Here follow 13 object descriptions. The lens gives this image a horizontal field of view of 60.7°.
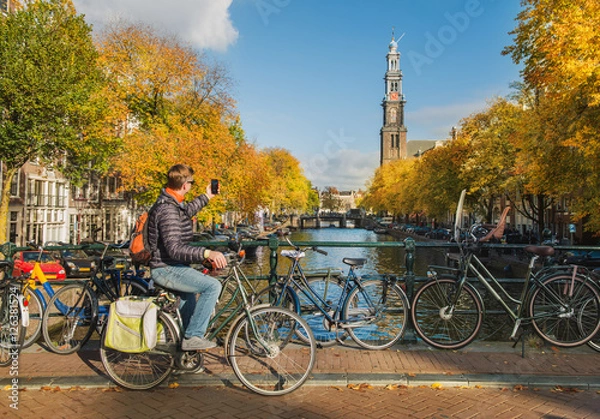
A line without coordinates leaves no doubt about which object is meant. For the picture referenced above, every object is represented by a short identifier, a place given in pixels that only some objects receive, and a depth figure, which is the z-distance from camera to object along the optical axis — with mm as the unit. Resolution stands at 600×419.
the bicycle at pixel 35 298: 5902
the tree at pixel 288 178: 78812
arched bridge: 125625
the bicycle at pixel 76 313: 5828
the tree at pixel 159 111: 28656
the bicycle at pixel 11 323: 5500
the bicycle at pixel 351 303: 6012
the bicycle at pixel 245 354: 4855
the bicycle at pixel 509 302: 5922
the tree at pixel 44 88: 22156
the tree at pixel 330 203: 192125
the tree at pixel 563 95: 16016
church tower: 146875
